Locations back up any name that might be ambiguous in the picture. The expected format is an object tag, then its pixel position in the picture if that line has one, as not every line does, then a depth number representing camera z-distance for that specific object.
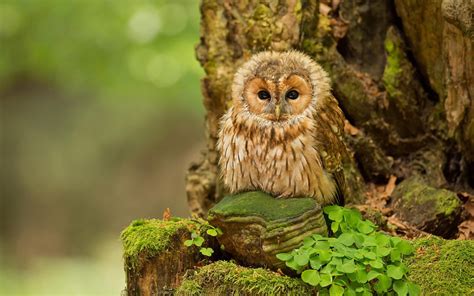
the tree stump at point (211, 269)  5.48
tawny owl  6.26
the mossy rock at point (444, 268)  5.46
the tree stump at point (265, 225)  5.59
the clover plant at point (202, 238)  5.91
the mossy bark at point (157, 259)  5.92
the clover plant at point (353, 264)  5.34
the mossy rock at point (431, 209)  6.99
